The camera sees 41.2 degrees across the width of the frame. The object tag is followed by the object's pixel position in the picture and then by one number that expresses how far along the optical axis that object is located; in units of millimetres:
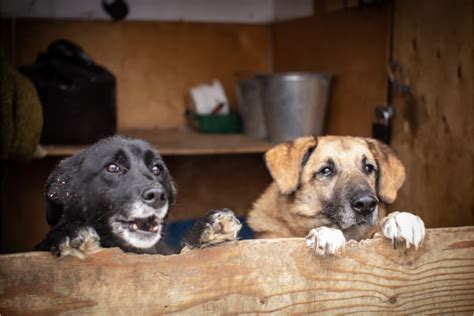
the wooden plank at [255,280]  1897
